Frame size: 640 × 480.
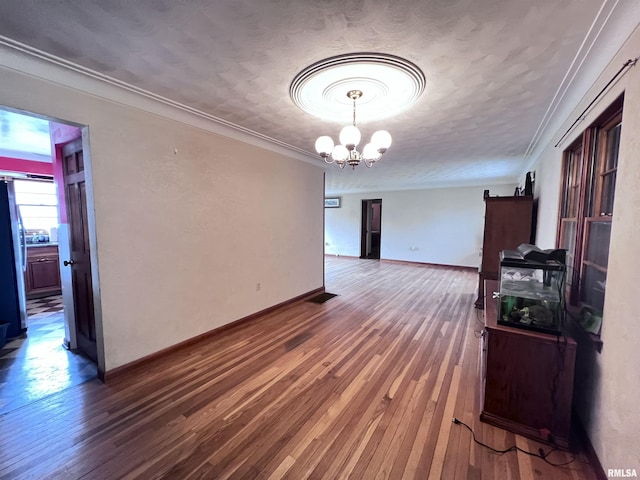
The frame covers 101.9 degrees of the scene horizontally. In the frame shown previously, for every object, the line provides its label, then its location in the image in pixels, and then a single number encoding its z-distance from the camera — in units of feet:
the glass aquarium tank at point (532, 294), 5.54
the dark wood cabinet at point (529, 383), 5.31
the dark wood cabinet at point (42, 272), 14.55
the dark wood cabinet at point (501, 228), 13.15
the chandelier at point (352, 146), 7.39
